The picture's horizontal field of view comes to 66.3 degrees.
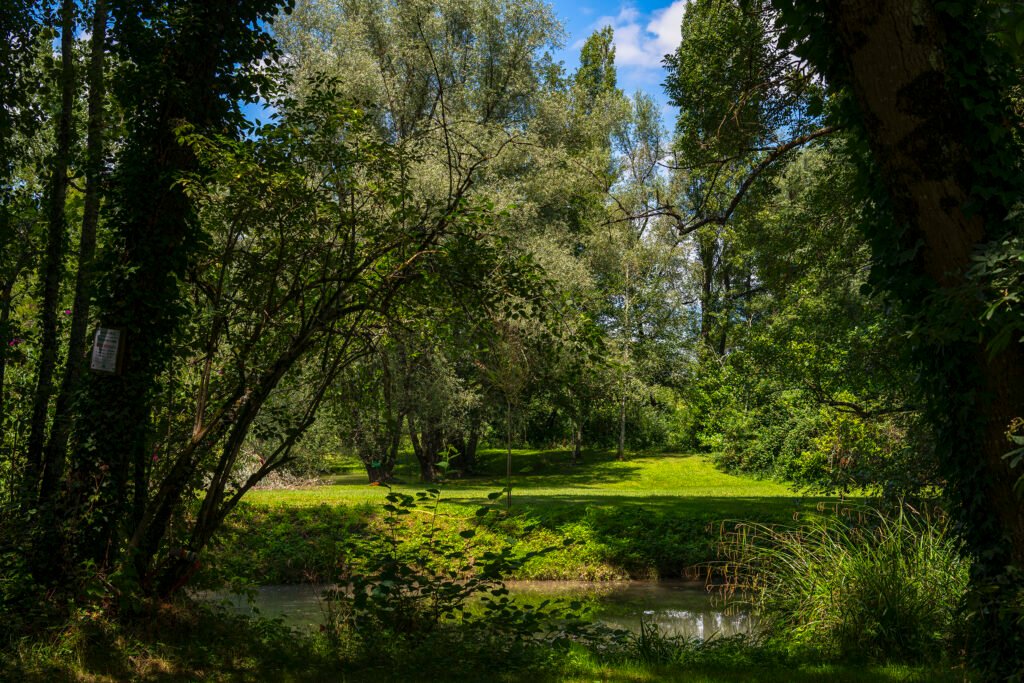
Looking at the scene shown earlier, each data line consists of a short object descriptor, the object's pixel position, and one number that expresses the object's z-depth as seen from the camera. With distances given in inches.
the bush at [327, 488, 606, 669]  258.1
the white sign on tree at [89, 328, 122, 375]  256.1
